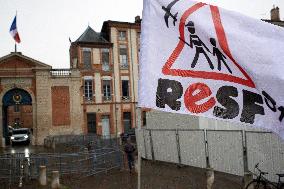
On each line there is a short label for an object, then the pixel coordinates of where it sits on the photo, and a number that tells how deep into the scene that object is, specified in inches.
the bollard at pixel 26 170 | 595.8
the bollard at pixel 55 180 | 519.2
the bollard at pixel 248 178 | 426.0
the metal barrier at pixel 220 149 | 482.9
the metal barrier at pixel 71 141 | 1047.0
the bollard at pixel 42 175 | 553.2
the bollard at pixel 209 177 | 472.4
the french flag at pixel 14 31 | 1309.1
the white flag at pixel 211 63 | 171.5
